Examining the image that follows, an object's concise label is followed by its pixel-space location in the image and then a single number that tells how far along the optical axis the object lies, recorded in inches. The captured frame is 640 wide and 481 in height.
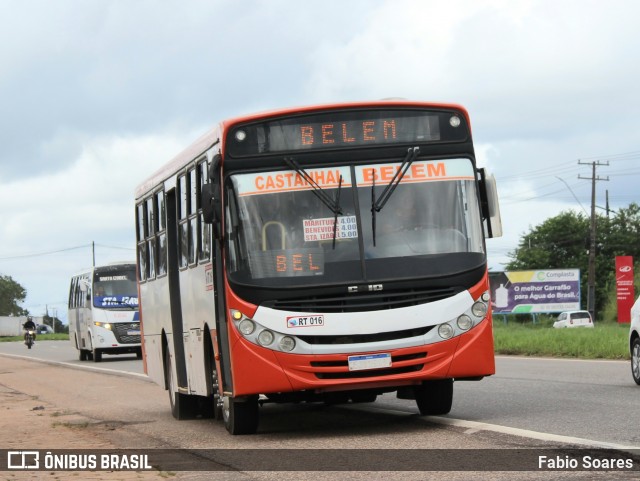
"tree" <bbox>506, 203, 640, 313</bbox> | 4547.2
